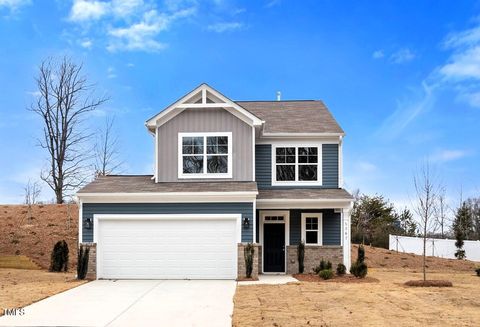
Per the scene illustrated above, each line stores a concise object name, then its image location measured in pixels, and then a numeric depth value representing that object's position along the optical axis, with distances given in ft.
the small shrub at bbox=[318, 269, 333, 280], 60.23
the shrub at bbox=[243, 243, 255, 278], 60.18
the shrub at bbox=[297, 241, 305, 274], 68.28
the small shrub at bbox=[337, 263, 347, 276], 63.31
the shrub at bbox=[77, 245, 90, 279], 61.05
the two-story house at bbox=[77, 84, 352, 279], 61.98
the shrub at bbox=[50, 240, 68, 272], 73.34
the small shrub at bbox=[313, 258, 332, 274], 64.95
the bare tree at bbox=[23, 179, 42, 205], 128.47
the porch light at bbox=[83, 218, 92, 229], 62.64
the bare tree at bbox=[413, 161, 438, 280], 62.05
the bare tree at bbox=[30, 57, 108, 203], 116.98
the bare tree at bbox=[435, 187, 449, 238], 97.68
